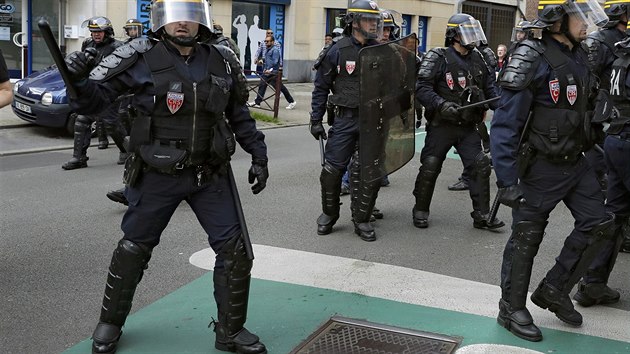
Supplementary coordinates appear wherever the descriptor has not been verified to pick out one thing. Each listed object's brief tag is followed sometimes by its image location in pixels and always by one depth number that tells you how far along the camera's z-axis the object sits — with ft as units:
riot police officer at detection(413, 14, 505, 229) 23.98
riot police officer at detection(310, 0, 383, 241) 23.08
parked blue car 42.55
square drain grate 15.14
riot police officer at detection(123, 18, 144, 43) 37.59
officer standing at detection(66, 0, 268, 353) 13.74
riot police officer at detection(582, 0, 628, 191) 23.86
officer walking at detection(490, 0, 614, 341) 15.03
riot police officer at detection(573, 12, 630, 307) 17.30
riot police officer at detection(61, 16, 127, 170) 32.24
